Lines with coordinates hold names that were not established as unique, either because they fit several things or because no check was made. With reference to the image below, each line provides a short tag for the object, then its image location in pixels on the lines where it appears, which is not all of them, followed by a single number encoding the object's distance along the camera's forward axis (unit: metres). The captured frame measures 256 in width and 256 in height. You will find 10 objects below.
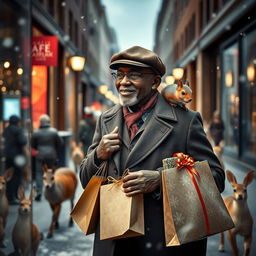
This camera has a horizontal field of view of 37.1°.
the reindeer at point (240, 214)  3.37
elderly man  2.29
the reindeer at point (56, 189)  5.66
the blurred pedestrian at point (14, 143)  6.63
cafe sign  4.98
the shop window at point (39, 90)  5.30
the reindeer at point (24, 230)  3.97
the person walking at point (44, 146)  6.41
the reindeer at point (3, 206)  3.89
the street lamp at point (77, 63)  4.46
